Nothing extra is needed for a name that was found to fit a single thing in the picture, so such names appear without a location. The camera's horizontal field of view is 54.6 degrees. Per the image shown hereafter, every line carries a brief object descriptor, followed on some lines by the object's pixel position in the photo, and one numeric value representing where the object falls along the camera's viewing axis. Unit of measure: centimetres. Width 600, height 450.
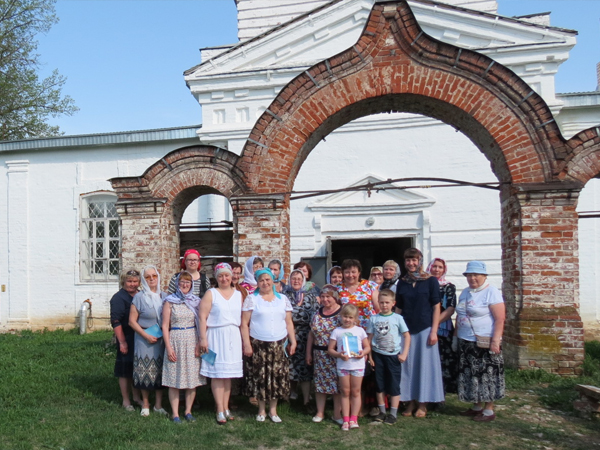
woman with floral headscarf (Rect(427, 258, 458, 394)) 599
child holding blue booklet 539
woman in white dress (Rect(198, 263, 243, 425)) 554
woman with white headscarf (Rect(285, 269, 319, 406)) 600
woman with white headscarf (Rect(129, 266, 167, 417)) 578
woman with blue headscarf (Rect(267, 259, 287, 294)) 648
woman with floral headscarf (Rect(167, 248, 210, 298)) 610
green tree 2083
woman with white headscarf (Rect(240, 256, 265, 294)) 637
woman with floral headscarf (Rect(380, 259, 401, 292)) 655
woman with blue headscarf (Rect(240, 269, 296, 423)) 559
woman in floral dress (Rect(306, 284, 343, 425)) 558
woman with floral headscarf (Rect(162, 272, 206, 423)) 560
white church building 1274
